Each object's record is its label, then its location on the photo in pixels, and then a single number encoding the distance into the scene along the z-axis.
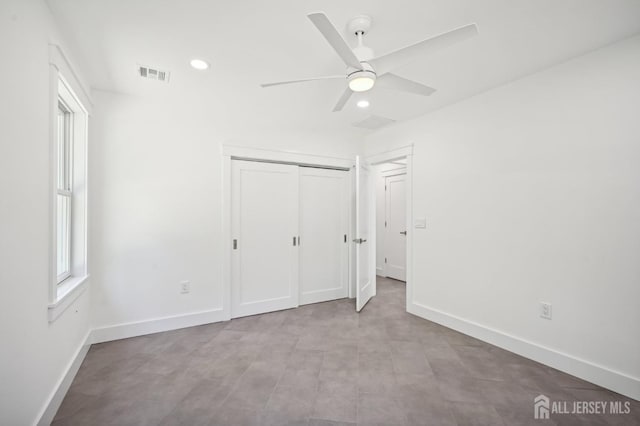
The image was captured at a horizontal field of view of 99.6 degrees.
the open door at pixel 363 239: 3.65
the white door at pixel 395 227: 5.29
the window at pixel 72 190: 2.23
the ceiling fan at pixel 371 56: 1.36
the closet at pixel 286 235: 3.47
